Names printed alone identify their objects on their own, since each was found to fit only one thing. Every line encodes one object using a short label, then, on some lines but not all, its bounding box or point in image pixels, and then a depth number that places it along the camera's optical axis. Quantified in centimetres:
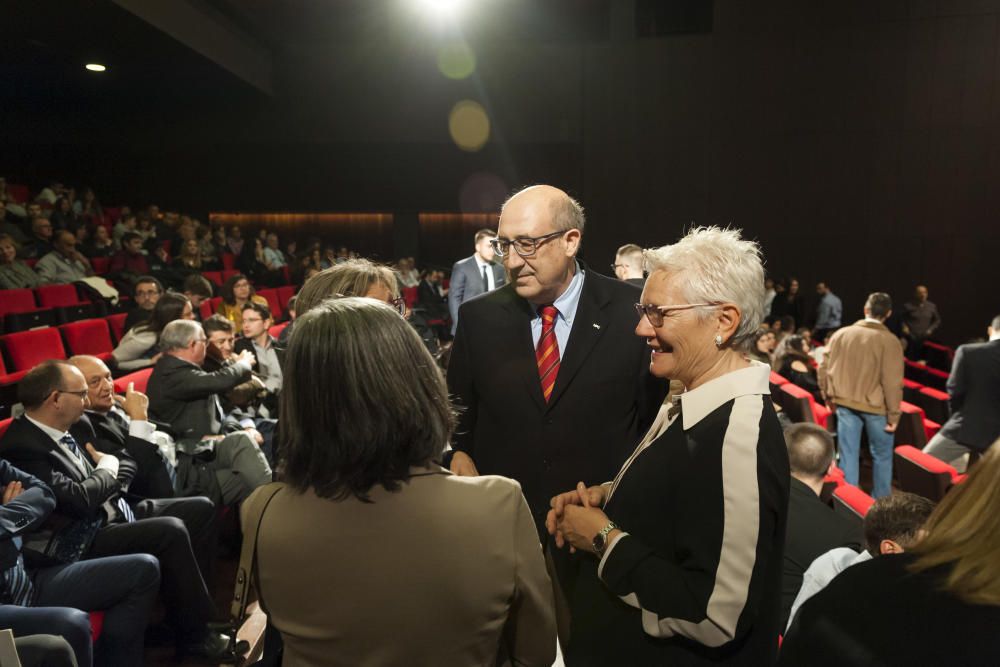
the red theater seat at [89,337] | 488
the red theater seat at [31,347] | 445
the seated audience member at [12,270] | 580
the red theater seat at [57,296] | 587
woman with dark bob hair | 93
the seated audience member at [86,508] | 228
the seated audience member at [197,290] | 535
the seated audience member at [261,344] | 428
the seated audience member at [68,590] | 197
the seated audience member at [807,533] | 222
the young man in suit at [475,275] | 514
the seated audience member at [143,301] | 488
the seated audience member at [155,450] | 275
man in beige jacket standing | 462
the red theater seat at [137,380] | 336
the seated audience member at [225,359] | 369
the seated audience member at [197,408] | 320
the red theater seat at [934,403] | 589
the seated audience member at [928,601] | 69
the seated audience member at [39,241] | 650
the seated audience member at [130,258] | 702
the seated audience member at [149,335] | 402
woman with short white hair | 105
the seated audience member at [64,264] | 628
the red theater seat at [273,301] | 781
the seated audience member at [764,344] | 523
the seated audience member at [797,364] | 571
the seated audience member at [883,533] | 193
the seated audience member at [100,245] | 734
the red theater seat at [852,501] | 265
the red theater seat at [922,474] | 300
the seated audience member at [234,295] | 523
